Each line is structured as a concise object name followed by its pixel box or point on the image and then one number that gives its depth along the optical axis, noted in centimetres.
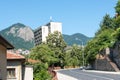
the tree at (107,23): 5596
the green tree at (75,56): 5938
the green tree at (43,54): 3241
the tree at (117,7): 3685
